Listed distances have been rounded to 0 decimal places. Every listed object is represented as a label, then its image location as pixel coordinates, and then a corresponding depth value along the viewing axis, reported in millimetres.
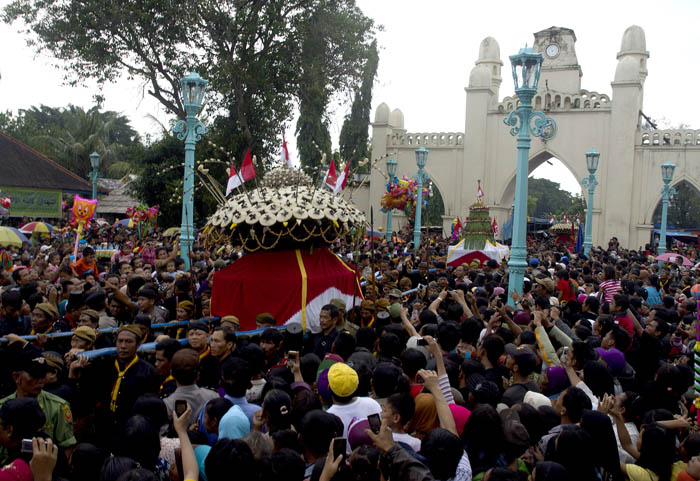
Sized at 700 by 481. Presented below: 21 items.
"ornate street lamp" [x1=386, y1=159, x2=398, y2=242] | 20464
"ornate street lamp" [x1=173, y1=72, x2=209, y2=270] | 11703
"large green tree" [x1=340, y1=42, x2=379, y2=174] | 35625
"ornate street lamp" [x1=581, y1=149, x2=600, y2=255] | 20797
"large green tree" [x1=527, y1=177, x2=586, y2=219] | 82812
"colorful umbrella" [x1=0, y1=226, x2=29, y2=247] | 11203
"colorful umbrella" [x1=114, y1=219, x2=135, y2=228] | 27759
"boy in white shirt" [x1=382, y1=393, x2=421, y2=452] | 3820
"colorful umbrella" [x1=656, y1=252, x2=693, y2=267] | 16422
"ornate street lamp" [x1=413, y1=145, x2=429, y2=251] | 20469
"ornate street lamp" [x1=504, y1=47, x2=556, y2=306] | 9969
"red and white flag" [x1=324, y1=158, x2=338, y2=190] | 9470
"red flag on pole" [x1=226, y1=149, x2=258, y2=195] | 8938
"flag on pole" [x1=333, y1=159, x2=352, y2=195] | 9305
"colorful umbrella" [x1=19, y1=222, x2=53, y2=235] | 18578
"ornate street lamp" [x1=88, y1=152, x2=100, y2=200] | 22570
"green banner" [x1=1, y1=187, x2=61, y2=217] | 25219
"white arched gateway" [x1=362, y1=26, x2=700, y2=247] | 28859
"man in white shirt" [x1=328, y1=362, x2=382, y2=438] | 4098
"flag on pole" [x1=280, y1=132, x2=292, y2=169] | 9238
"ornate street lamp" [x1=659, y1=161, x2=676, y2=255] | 21192
